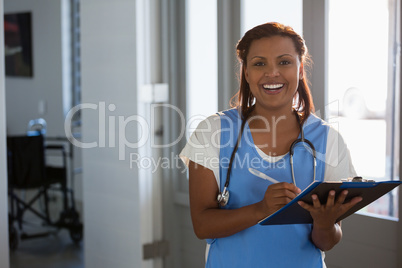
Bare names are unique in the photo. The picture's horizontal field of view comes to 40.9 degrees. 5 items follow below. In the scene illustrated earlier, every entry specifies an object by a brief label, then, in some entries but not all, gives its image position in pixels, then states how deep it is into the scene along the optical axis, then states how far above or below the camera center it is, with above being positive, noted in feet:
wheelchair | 13.65 -2.09
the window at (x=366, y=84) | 7.24 +0.13
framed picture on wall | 19.22 +1.88
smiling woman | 4.66 -0.59
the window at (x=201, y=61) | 9.71 +0.60
